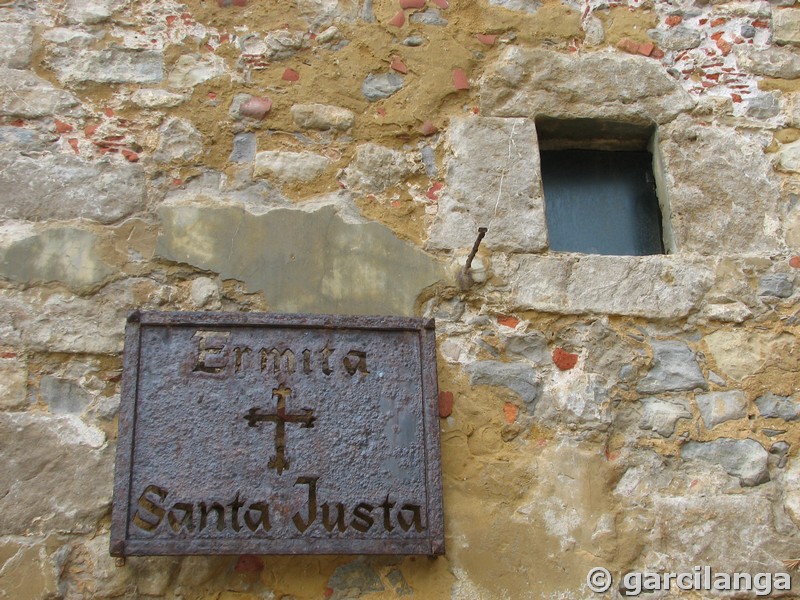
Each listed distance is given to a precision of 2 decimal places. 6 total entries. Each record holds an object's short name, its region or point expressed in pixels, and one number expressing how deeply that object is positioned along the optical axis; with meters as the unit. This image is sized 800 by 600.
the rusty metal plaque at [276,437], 2.30
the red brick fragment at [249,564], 2.35
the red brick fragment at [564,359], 2.69
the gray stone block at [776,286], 2.84
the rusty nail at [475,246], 2.62
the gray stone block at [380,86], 3.01
